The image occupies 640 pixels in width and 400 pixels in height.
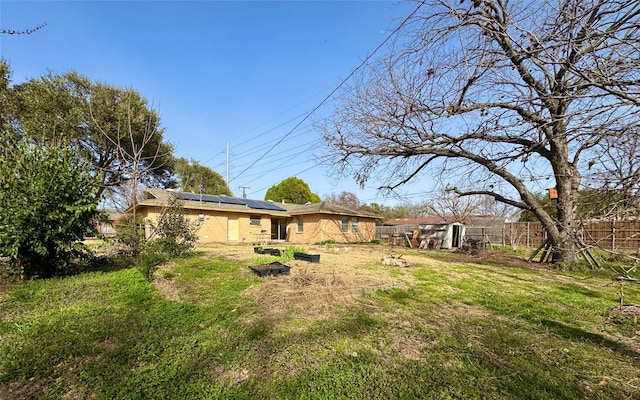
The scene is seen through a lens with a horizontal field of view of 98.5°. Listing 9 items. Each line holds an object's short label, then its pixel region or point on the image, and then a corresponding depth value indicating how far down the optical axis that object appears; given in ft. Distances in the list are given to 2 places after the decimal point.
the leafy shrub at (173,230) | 30.58
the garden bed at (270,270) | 20.95
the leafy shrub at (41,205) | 16.81
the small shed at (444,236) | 56.24
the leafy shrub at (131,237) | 27.25
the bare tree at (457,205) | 65.31
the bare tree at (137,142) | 53.52
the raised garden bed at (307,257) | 30.37
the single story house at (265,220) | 58.70
